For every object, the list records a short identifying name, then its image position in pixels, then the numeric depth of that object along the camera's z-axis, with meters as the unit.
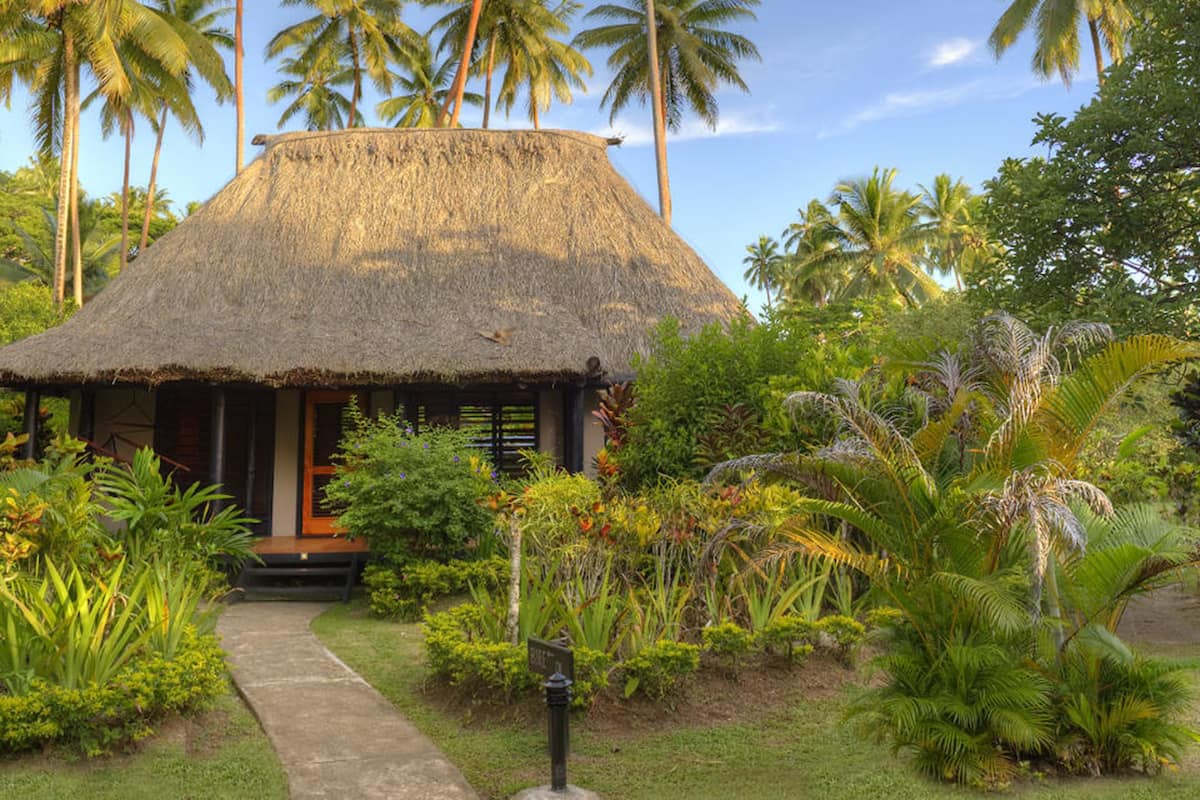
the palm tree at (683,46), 26.36
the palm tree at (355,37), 31.86
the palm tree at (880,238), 33.34
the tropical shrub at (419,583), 9.27
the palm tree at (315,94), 35.84
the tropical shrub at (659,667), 5.91
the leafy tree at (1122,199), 9.25
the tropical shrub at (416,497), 9.45
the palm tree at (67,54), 20.81
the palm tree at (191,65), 25.09
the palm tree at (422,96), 36.25
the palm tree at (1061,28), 22.75
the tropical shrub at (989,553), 4.65
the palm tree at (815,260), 35.22
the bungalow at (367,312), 11.75
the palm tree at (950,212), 35.94
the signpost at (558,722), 4.70
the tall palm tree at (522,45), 30.42
